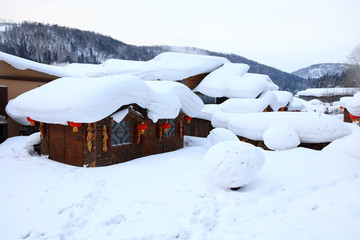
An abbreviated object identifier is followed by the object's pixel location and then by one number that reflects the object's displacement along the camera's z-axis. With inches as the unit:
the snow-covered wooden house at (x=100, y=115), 303.7
